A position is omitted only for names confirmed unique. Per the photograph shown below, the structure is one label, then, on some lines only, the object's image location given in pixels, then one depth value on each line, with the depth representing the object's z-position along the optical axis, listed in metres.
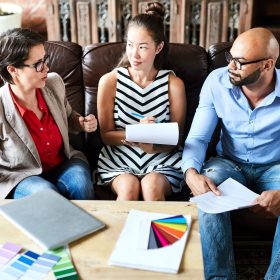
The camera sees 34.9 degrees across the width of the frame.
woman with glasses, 1.73
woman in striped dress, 1.96
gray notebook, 1.31
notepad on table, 1.22
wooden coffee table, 1.20
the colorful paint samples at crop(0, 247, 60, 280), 1.18
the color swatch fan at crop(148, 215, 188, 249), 1.30
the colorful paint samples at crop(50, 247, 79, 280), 1.18
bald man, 1.79
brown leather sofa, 2.17
